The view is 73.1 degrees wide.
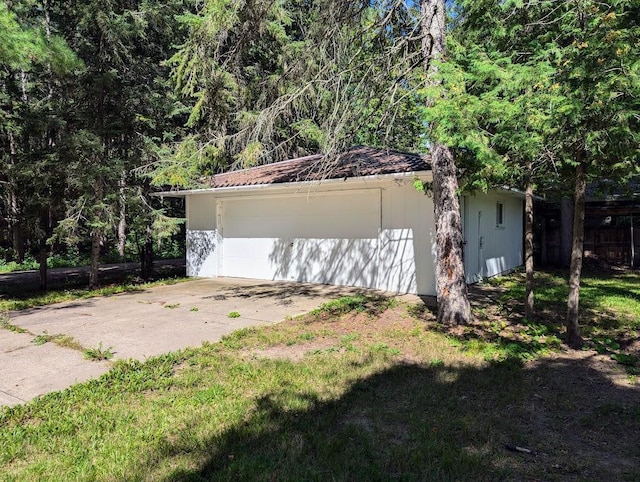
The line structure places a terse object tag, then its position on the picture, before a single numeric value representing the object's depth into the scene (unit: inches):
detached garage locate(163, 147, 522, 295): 363.6
